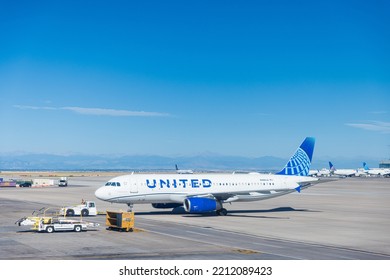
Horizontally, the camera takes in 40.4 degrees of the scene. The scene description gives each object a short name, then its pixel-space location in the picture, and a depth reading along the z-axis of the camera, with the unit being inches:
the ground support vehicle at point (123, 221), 1764.3
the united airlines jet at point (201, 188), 2287.2
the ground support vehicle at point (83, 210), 2389.3
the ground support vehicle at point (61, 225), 1706.4
